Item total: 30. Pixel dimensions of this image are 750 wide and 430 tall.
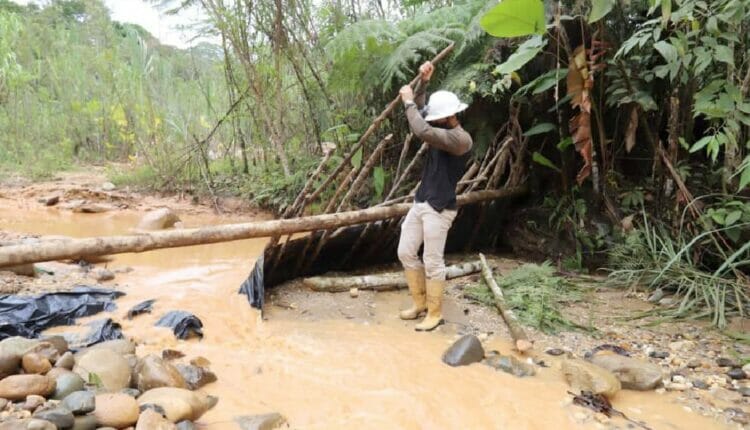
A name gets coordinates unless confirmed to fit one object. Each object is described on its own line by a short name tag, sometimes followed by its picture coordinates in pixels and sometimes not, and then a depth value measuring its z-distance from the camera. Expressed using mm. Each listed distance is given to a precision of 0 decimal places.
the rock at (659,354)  2836
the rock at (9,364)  2130
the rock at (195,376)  2426
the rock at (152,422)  1873
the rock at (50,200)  7928
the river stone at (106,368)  2260
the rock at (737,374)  2551
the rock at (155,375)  2289
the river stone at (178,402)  2059
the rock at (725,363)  2674
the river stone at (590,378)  2410
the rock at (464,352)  2835
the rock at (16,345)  2195
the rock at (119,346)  2590
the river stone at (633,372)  2500
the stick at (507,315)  2982
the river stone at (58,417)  1758
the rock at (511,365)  2711
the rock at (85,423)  1825
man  3195
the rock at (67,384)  2033
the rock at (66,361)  2291
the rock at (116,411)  1900
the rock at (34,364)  2189
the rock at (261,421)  2100
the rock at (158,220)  6711
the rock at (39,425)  1665
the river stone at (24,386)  1955
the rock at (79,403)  1880
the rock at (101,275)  4203
